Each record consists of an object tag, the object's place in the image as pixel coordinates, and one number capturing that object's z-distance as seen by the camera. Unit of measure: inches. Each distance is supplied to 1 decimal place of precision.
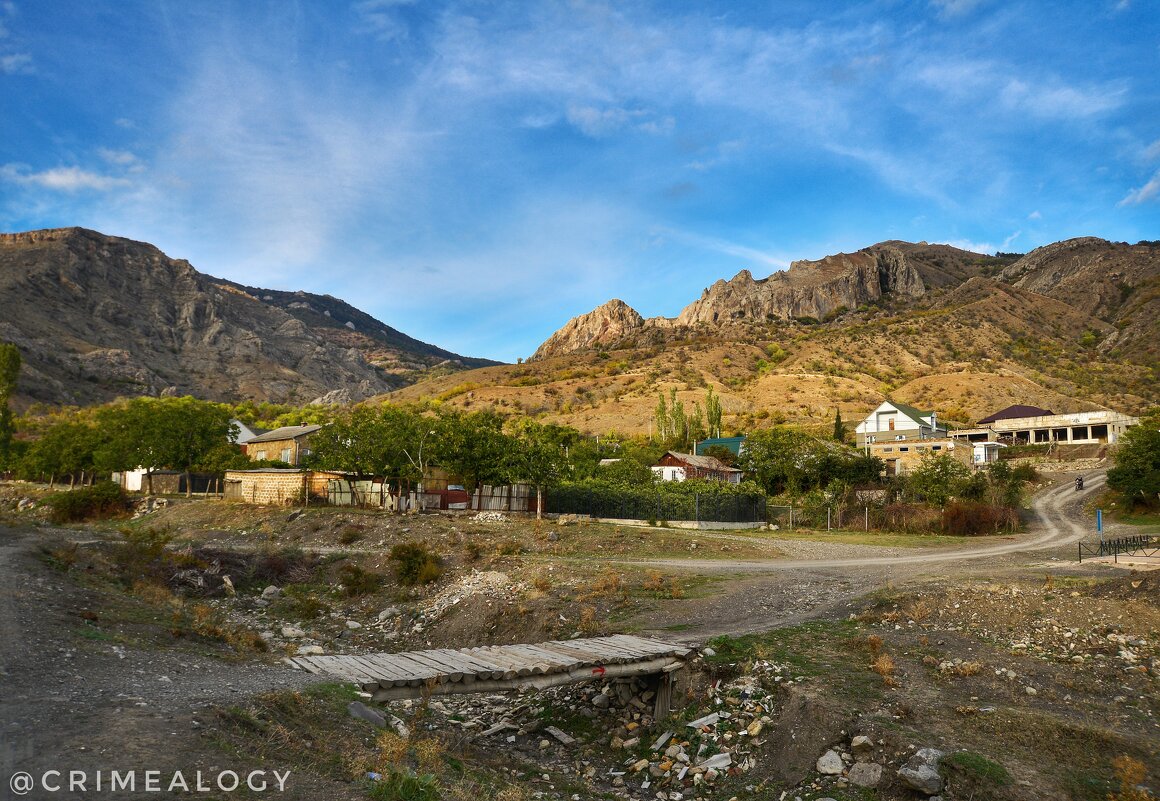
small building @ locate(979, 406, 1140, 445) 3021.7
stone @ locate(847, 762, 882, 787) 379.9
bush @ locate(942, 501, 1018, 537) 1660.9
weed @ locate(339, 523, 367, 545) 1359.4
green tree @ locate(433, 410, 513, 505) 1739.7
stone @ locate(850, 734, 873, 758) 403.2
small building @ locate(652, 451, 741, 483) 2385.6
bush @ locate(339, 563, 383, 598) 1003.9
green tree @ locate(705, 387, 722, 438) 3496.6
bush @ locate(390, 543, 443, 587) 1013.8
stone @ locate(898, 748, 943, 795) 360.5
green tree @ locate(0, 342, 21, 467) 3058.6
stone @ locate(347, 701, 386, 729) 408.8
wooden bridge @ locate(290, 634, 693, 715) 459.8
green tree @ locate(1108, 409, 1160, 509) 1652.3
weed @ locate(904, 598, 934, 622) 664.4
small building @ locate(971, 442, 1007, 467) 2782.5
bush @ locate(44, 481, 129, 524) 1856.5
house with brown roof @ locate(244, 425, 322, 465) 2691.9
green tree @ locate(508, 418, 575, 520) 1705.2
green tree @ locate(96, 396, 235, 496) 2356.1
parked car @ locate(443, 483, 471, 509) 1913.1
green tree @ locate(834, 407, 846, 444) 3179.1
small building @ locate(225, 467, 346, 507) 1882.4
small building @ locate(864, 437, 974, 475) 2590.3
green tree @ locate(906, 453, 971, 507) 1802.4
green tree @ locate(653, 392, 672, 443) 3479.3
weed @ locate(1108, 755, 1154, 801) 336.5
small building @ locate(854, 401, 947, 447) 3043.8
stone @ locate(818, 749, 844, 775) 395.2
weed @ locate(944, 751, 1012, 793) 359.3
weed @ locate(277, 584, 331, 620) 909.8
